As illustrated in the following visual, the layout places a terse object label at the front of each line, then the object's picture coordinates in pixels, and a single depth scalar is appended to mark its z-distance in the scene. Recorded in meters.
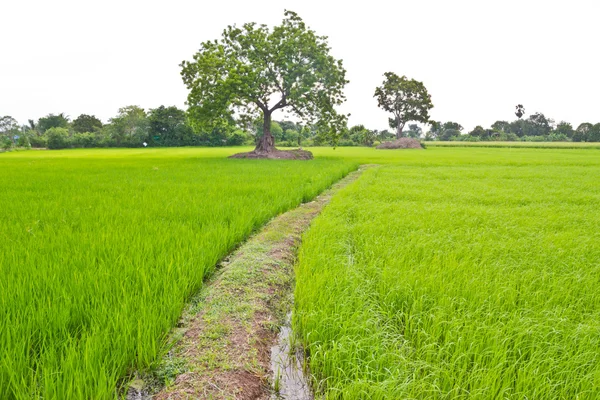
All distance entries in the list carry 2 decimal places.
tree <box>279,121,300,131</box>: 84.38
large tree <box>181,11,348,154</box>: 19.61
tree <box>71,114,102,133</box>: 61.59
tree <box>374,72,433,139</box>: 51.65
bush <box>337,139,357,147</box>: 64.00
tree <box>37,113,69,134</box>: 68.44
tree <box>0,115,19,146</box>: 69.94
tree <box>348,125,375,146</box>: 62.24
